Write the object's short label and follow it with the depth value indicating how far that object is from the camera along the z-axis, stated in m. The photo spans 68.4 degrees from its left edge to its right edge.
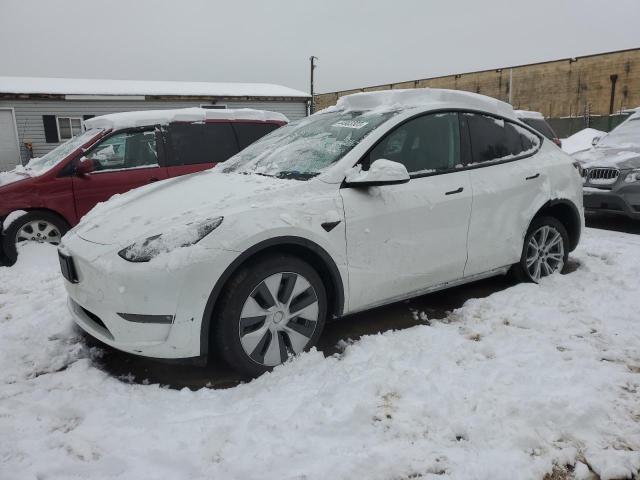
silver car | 6.52
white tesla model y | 2.57
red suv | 5.47
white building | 17.75
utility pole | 40.47
